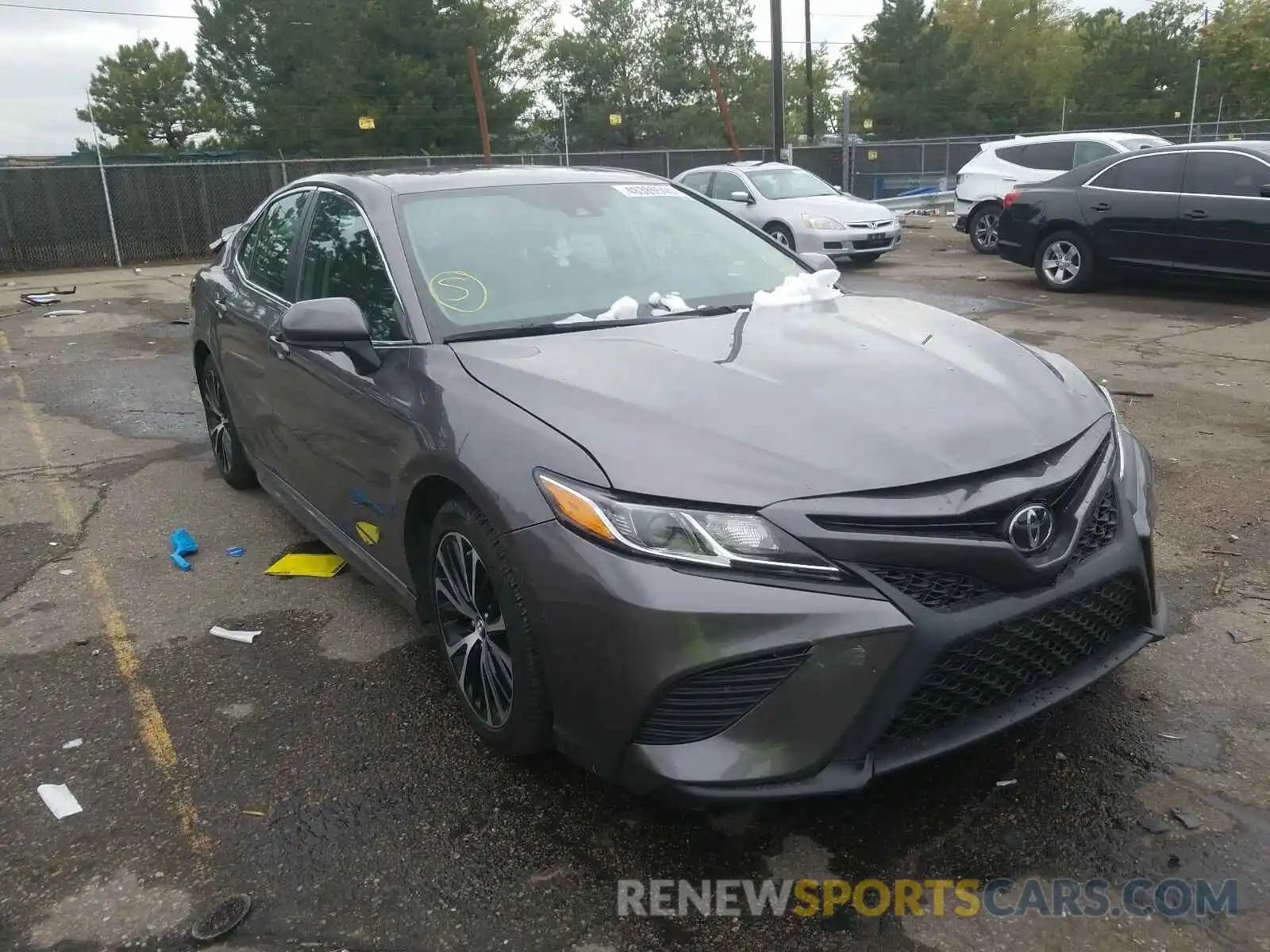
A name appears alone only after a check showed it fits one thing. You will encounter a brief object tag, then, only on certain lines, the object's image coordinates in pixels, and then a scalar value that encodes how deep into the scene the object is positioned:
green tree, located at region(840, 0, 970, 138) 51.78
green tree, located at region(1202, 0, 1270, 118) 47.72
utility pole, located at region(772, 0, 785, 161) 24.06
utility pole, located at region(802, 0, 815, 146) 43.92
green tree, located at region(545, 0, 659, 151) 53.91
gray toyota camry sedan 2.22
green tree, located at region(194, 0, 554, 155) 37.81
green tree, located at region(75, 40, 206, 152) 55.66
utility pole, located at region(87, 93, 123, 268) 18.79
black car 9.84
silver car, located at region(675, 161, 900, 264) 14.68
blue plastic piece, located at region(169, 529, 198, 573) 4.60
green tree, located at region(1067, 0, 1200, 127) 52.19
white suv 14.91
